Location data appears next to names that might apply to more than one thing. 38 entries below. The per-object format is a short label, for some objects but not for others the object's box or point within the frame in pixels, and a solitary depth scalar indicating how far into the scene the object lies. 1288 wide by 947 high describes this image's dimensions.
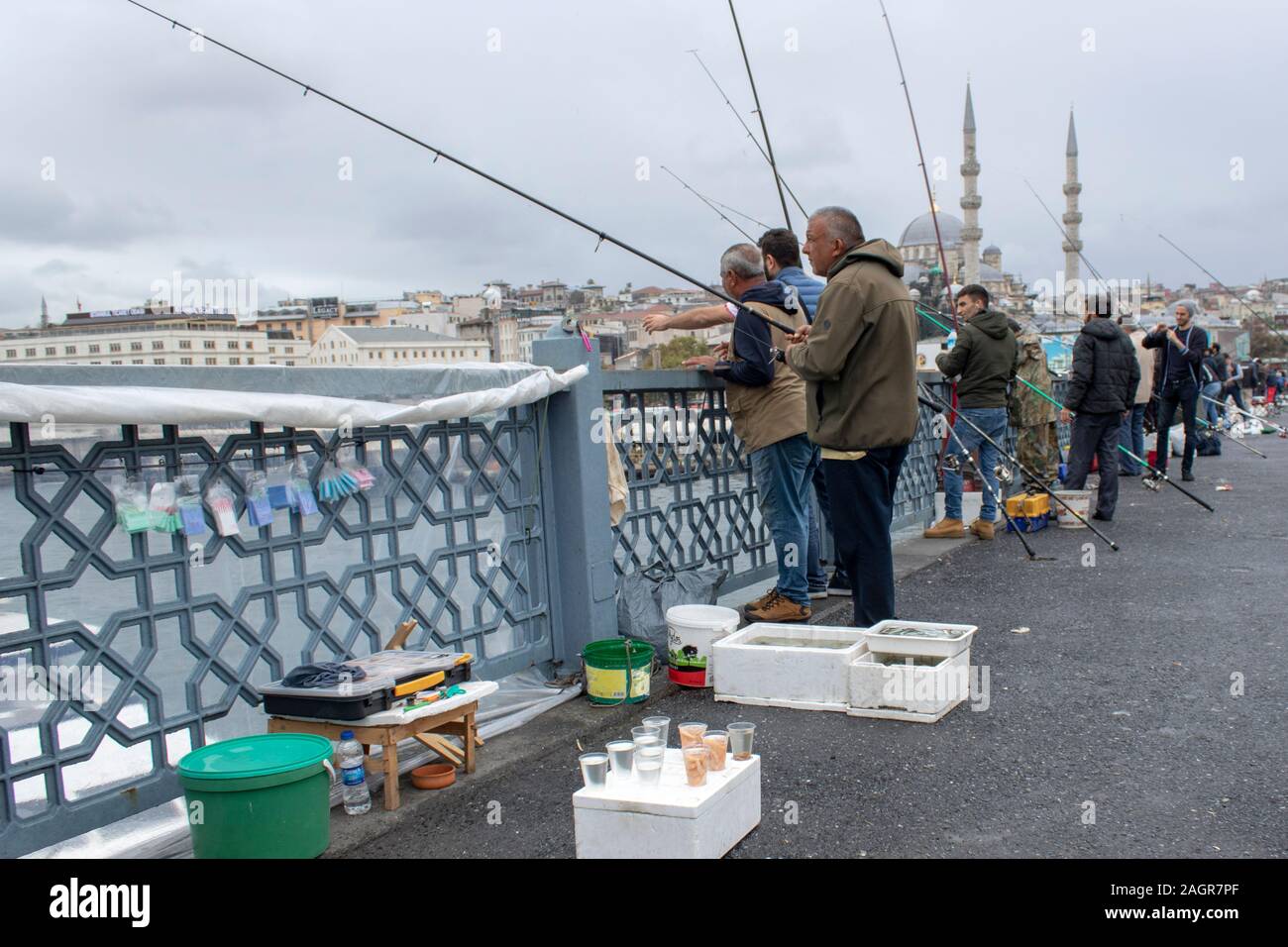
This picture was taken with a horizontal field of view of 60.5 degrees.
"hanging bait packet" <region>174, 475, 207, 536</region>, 3.56
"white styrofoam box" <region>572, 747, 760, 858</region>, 3.13
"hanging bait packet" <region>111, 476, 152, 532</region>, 3.39
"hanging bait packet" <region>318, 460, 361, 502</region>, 4.11
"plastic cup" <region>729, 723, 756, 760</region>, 3.48
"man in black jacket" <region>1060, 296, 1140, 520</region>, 10.34
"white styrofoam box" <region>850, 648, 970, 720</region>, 4.55
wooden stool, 3.75
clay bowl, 3.99
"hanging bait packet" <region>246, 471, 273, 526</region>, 3.81
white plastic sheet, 3.08
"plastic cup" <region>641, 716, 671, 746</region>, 3.59
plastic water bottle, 3.72
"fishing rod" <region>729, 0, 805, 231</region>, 6.95
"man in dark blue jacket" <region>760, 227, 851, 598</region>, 6.31
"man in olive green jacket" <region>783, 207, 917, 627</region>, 4.94
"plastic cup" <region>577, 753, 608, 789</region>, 3.27
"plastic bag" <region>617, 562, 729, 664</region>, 5.43
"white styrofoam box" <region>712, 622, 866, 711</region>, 4.75
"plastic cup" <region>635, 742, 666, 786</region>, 3.25
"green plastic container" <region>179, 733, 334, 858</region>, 3.14
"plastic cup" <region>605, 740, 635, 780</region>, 3.30
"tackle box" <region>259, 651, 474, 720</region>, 3.69
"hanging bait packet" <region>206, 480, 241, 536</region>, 3.68
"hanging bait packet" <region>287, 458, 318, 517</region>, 3.96
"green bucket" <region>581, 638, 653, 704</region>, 4.86
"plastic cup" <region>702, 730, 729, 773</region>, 3.37
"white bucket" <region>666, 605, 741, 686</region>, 5.11
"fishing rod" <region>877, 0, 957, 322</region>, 8.72
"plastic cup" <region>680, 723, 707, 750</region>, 3.45
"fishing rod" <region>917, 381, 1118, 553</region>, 7.70
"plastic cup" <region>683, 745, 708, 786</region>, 3.25
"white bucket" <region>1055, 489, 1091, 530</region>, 10.16
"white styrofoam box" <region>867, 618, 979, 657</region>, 4.68
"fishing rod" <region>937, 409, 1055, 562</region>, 8.25
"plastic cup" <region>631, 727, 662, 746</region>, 3.41
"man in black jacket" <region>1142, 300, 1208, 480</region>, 13.38
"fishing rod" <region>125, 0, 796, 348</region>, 4.60
